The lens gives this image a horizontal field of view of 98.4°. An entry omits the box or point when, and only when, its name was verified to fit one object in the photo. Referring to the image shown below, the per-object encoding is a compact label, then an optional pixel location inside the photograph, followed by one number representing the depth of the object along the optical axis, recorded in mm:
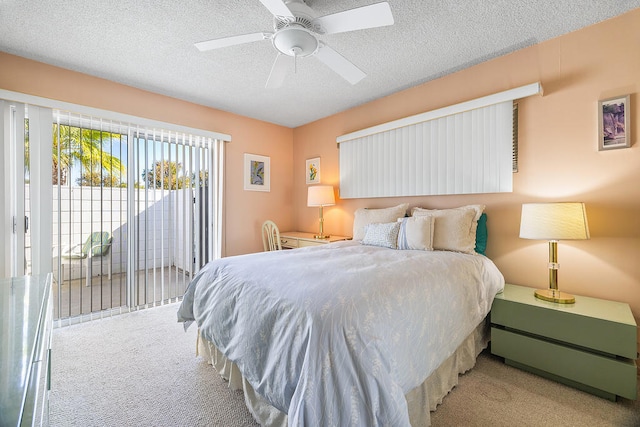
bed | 1019
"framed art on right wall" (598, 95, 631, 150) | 1945
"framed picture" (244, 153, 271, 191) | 4062
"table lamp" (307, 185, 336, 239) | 3693
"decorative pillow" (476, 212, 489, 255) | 2455
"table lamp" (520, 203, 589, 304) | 1840
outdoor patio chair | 2961
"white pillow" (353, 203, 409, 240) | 2982
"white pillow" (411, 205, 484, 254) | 2334
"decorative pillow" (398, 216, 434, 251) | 2396
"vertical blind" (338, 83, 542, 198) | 2463
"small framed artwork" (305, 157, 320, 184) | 4227
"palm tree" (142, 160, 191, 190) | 3176
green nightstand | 1587
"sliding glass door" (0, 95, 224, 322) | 2502
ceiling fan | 1484
